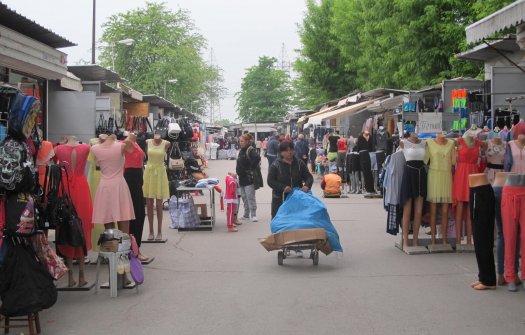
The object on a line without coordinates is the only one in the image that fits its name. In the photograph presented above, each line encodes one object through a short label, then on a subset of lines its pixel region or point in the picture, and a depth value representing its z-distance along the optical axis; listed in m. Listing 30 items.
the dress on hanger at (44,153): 7.70
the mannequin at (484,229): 8.02
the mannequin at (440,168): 10.54
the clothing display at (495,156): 9.45
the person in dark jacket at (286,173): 10.52
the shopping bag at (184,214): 13.50
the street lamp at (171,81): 56.70
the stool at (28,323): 6.15
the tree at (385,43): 23.33
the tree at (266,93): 97.00
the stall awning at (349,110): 22.83
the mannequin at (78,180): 8.39
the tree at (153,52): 60.94
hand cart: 9.39
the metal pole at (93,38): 28.97
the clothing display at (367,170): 20.53
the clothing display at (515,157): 8.44
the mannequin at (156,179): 11.66
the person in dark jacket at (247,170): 14.59
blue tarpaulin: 9.41
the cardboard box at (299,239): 9.28
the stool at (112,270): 7.83
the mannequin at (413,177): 10.55
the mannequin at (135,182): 9.75
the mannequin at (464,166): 10.30
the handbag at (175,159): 15.82
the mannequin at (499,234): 8.08
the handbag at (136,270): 7.92
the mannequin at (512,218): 7.71
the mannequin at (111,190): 8.74
